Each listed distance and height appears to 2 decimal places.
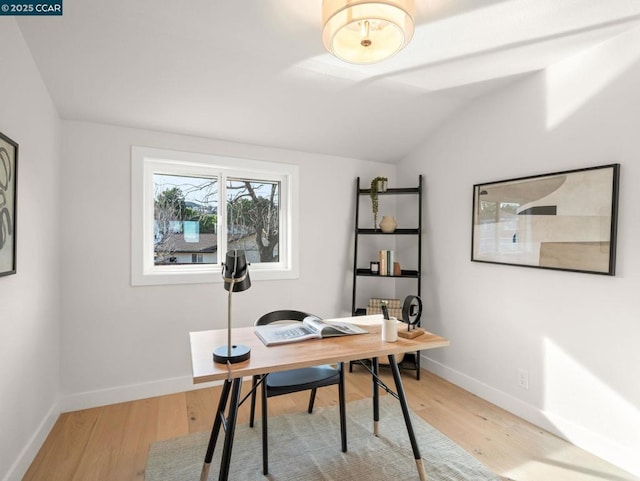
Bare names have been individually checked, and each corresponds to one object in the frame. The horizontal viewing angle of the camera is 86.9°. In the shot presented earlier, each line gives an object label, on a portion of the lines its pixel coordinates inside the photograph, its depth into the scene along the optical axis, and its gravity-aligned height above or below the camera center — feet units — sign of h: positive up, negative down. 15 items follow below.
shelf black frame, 10.19 +0.00
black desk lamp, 4.63 -0.66
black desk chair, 5.60 -2.60
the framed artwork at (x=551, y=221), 6.17 +0.35
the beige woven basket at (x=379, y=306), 10.25 -2.22
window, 8.54 +0.44
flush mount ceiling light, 4.16 +2.74
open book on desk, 5.42 -1.70
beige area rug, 5.72 -4.11
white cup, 5.42 -1.55
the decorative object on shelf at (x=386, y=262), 10.31 -0.85
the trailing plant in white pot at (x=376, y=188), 10.45 +1.43
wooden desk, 4.30 -1.74
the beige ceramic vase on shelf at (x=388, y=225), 10.52 +0.29
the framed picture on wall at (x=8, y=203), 4.75 +0.35
